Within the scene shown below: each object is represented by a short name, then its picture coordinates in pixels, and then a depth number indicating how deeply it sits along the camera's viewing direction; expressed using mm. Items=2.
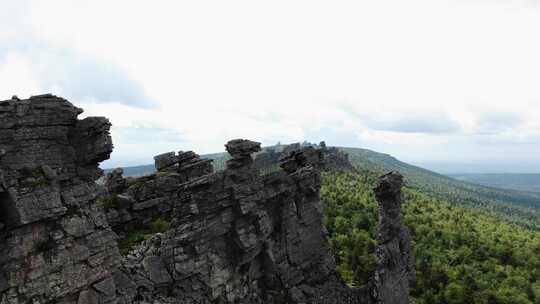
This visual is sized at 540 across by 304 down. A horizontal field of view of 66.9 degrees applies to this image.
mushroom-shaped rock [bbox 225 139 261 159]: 32469
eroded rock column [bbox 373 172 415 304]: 38531
